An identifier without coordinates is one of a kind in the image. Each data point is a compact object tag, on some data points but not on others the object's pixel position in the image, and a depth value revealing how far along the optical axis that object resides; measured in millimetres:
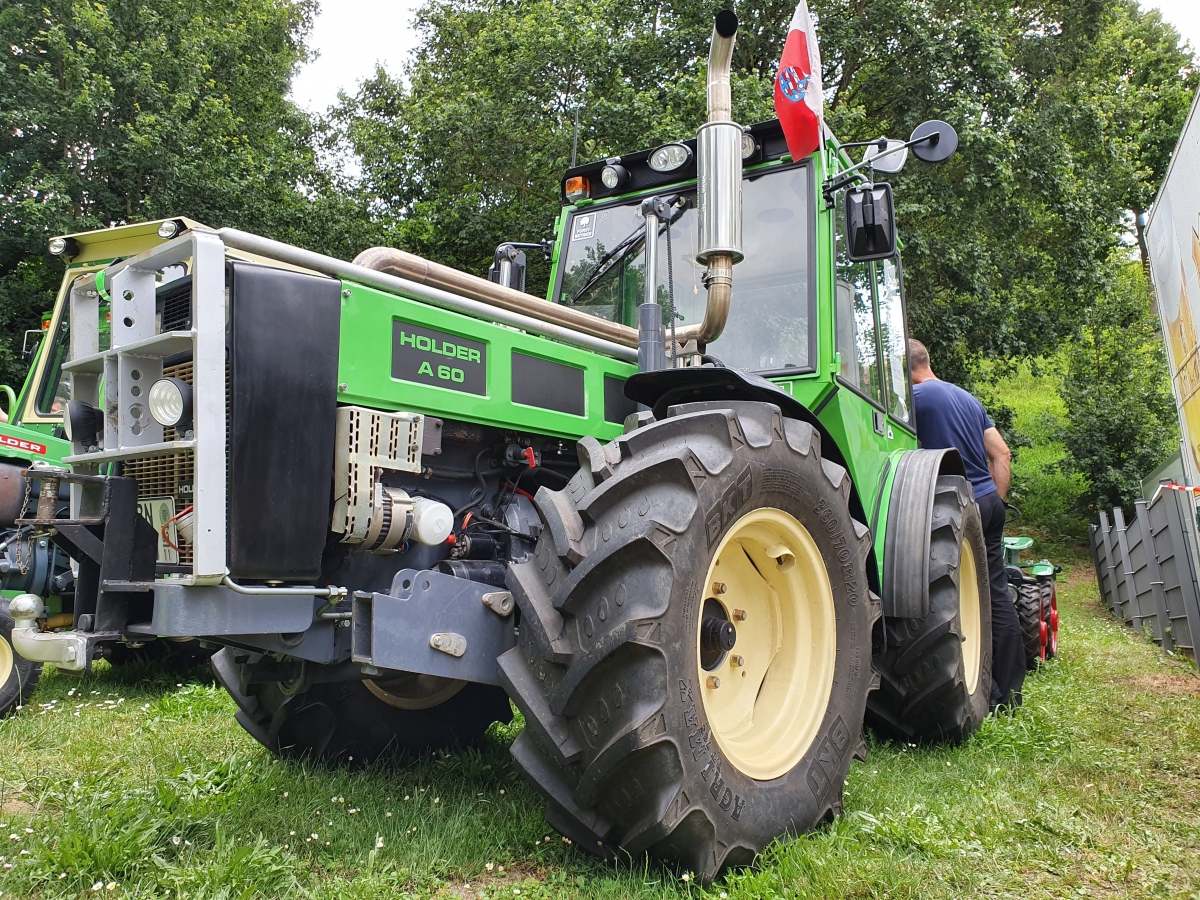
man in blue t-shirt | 5094
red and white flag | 3574
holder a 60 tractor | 2365
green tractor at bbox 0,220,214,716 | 5059
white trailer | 5871
